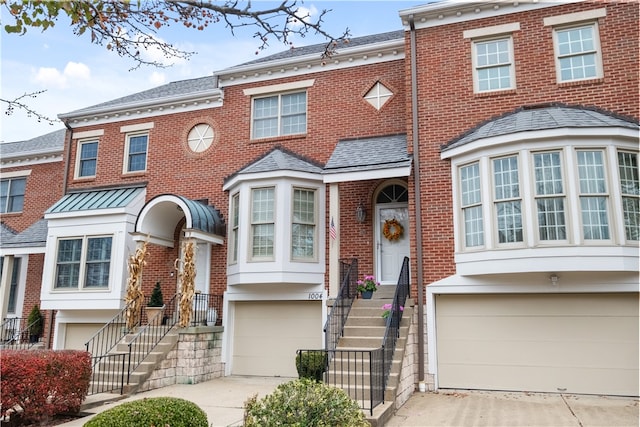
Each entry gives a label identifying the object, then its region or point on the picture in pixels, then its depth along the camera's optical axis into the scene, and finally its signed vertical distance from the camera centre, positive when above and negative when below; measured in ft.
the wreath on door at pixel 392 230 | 39.45 +5.98
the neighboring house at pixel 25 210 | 50.31 +10.68
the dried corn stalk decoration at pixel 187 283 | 37.81 +1.60
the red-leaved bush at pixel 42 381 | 22.63 -3.75
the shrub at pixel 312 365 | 29.53 -3.56
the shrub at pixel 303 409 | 17.93 -3.84
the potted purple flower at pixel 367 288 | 36.68 +1.24
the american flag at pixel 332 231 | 37.78 +5.57
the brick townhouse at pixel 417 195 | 30.30 +8.25
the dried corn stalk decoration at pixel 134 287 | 40.96 +1.38
